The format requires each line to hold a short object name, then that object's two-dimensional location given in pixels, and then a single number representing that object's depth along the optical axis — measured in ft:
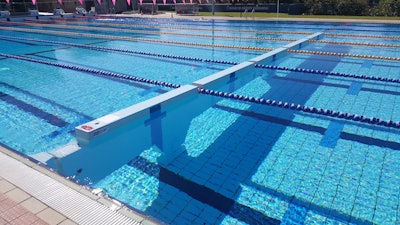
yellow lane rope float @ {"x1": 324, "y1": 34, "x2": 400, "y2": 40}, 33.13
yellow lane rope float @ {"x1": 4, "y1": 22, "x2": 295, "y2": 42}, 37.14
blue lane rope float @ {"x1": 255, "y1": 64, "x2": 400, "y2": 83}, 15.21
